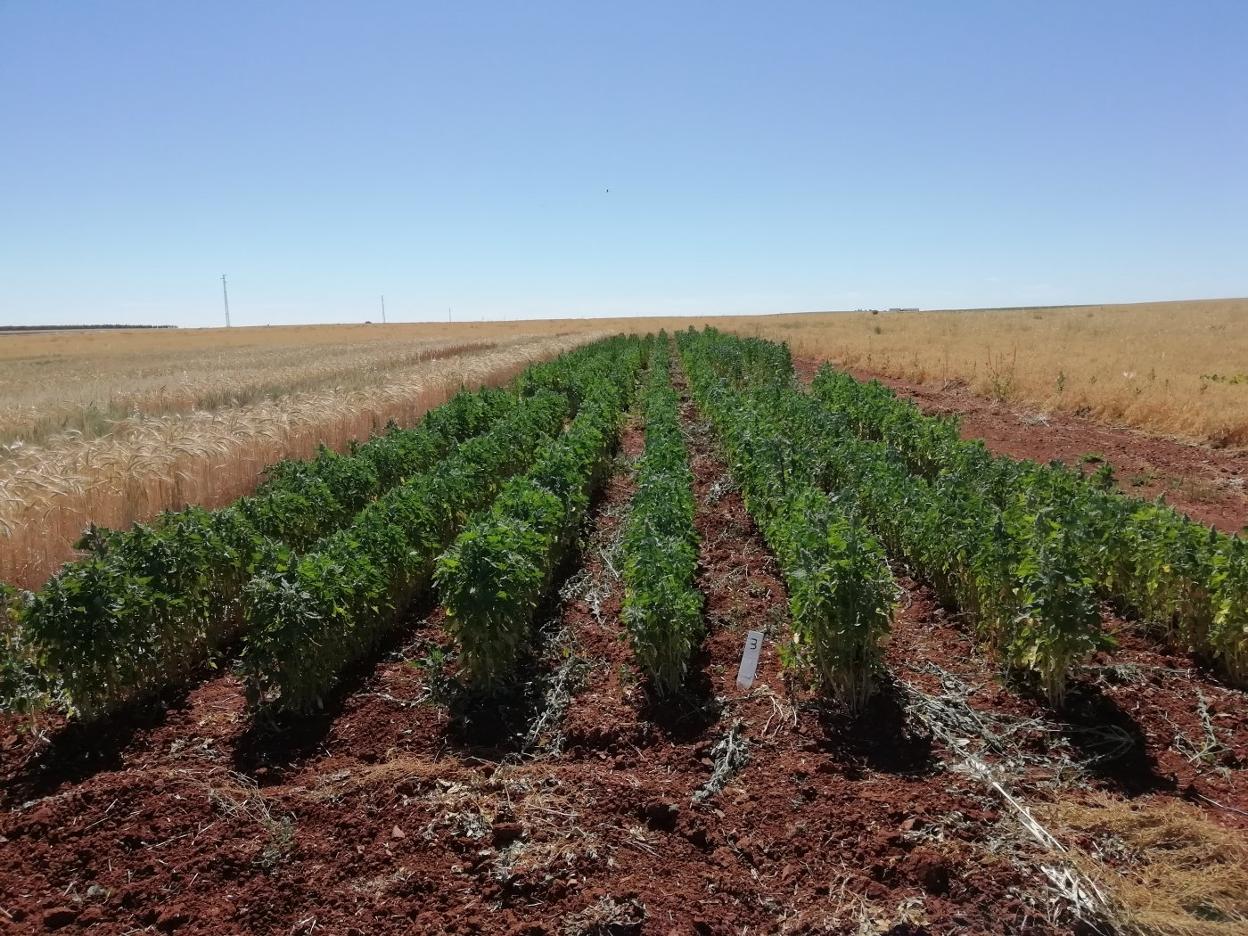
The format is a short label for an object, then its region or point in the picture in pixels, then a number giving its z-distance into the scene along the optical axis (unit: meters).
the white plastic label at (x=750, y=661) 5.89
